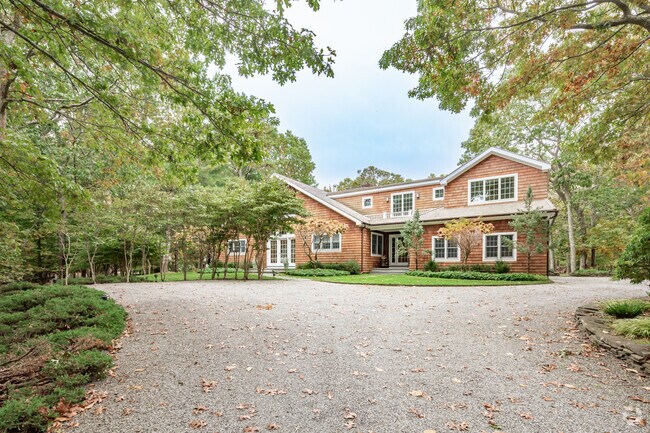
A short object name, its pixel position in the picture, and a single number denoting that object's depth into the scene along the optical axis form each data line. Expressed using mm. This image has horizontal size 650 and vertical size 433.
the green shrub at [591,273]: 19828
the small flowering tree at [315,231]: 17656
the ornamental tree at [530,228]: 13961
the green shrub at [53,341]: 2770
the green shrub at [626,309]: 5500
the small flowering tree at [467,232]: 14575
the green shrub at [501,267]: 14938
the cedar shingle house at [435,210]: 15758
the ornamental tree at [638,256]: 4922
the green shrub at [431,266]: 16641
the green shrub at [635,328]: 4475
